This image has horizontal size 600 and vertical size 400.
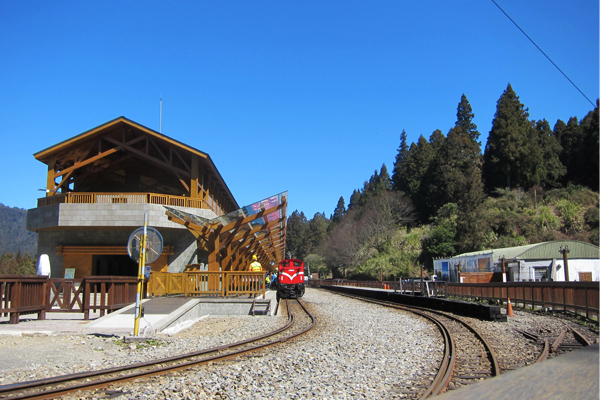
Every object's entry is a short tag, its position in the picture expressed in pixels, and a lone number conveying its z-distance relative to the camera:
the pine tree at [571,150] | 52.19
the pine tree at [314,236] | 113.62
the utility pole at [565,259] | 21.26
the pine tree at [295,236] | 123.46
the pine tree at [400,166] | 69.30
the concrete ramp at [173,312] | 11.80
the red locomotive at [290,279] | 28.70
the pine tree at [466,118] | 68.31
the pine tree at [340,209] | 124.70
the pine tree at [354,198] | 104.90
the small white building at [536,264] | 29.00
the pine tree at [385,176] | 94.18
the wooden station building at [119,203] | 25.67
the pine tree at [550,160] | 53.22
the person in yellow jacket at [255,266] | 23.97
